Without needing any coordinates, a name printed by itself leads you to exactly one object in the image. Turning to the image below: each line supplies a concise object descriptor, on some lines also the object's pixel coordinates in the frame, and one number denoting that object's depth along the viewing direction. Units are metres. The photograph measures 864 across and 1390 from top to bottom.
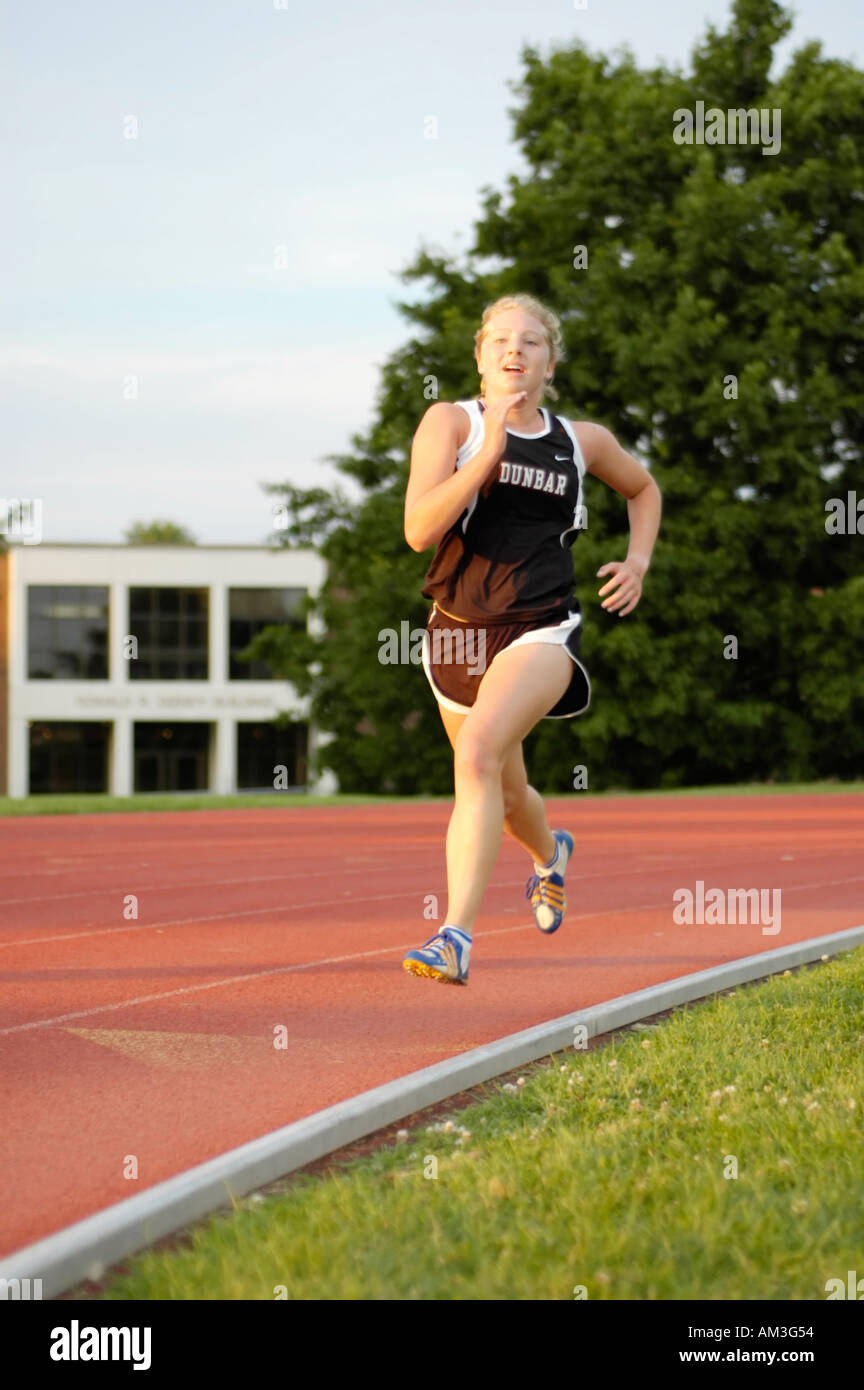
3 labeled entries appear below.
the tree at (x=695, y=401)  31.59
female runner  5.60
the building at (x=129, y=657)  56.53
